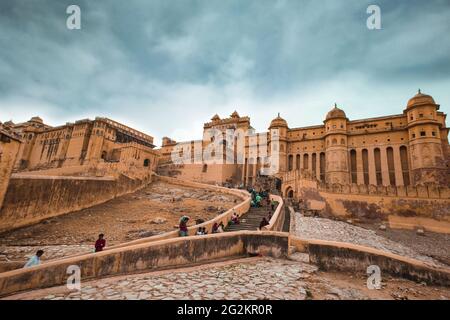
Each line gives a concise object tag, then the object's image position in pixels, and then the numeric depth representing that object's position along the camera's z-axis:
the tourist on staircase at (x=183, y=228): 8.80
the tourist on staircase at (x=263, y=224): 11.02
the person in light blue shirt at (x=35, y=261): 5.44
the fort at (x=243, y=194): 6.68
